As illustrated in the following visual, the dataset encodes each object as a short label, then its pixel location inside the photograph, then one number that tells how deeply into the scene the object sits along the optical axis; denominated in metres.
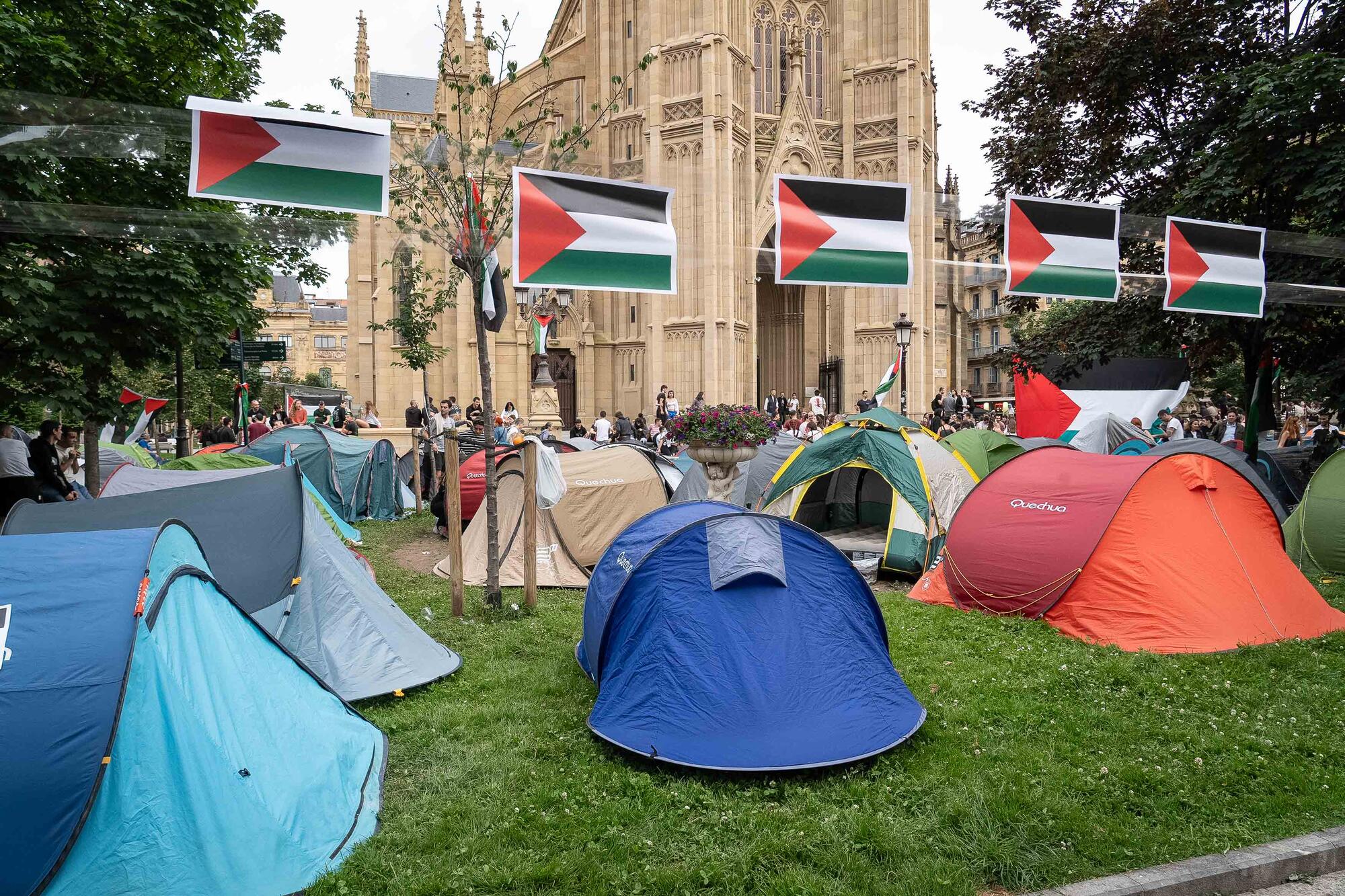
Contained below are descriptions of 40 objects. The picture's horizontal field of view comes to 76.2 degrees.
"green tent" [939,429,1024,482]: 13.00
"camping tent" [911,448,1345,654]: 7.37
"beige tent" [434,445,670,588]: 10.50
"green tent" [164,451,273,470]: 12.59
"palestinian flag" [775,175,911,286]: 6.73
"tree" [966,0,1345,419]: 10.41
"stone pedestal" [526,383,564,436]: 21.83
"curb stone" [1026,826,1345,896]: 3.95
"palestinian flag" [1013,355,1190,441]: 18.86
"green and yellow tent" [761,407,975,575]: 10.74
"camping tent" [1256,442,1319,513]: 13.49
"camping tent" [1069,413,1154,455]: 15.49
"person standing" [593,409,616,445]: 23.03
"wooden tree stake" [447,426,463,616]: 8.27
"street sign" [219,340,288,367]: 18.55
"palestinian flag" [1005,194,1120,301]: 7.44
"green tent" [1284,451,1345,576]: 10.27
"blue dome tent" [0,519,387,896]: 3.56
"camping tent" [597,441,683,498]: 11.73
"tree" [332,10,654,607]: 7.82
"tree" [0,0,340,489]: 8.50
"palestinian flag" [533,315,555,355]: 20.55
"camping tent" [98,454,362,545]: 9.77
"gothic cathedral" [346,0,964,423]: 28.06
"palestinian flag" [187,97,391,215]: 5.31
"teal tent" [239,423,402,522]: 16.20
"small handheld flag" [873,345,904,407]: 18.70
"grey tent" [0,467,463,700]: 5.72
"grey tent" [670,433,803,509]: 12.07
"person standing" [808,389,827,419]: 25.28
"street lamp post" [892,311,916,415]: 17.28
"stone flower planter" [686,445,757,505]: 10.16
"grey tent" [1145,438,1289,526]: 8.06
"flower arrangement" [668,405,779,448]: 10.02
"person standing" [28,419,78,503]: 11.01
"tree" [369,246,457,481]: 18.70
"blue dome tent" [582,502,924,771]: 5.04
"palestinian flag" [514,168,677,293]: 6.17
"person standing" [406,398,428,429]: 19.57
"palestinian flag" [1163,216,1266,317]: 8.13
